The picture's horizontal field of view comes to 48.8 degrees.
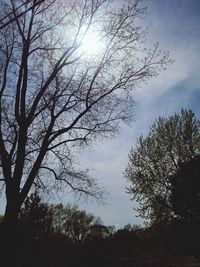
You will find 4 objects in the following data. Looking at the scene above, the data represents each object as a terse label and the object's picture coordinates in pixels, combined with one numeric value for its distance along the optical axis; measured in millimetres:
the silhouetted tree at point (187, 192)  16061
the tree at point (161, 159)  15884
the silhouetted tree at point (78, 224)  56235
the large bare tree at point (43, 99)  9253
